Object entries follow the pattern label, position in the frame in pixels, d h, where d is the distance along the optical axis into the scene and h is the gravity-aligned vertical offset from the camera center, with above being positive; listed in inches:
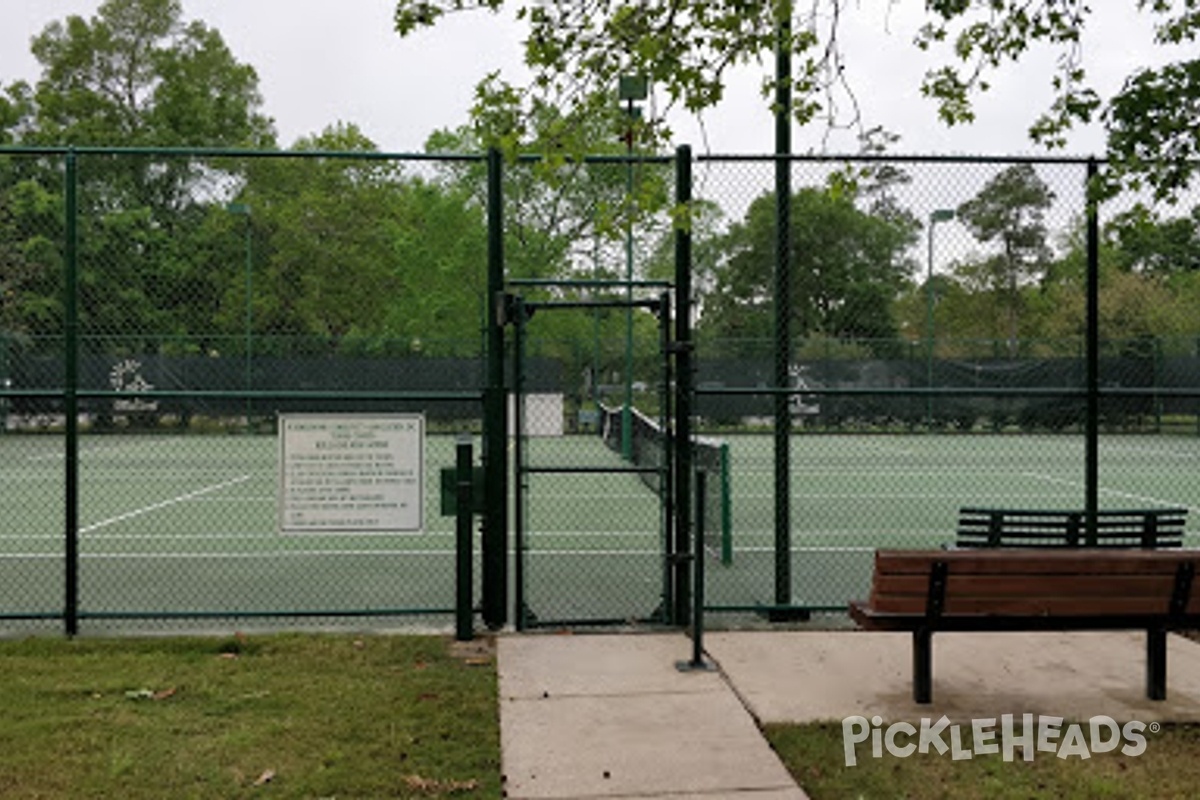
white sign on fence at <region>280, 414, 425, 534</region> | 306.2 -21.8
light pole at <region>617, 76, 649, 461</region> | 262.5 +38.8
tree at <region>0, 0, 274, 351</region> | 342.3 +41.7
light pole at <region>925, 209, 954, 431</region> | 335.0 +38.8
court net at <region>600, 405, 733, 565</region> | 436.8 -35.1
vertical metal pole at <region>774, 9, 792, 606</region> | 327.6 +15.7
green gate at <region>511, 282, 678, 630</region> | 311.4 -57.8
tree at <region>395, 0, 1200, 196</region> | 237.3 +69.1
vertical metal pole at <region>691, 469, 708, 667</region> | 271.9 -45.4
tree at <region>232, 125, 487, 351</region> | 382.3 +44.6
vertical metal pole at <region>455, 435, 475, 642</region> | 299.0 -38.6
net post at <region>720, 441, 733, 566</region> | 432.5 -45.6
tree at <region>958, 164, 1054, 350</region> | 357.1 +64.1
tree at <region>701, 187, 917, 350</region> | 365.4 +39.6
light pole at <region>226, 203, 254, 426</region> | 347.7 +35.1
